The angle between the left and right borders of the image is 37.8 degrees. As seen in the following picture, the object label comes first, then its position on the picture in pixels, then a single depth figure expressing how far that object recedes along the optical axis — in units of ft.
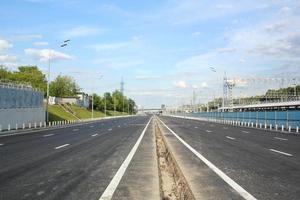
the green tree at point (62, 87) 563.48
